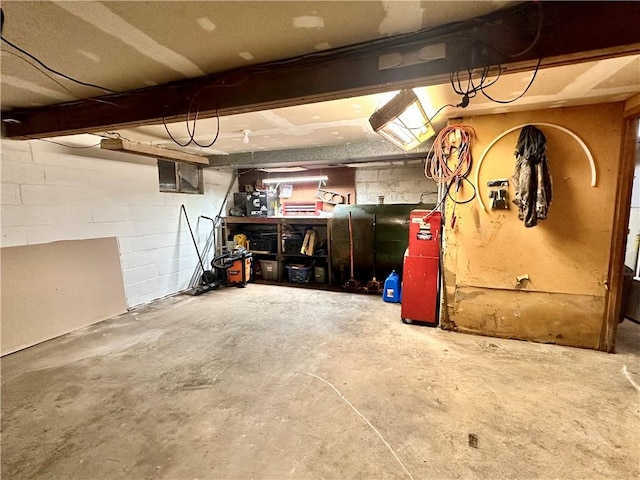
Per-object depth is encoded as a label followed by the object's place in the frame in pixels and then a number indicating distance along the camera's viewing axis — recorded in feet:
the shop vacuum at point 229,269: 16.19
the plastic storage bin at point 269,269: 17.61
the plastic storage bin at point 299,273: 16.70
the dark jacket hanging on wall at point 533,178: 8.54
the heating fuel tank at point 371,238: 14.44
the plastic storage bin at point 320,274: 16.83
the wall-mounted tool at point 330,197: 18.42
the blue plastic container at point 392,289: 13.55
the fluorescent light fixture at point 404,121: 7.19
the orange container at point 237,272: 16.52
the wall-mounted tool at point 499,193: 9.30
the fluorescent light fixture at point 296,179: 18.34
